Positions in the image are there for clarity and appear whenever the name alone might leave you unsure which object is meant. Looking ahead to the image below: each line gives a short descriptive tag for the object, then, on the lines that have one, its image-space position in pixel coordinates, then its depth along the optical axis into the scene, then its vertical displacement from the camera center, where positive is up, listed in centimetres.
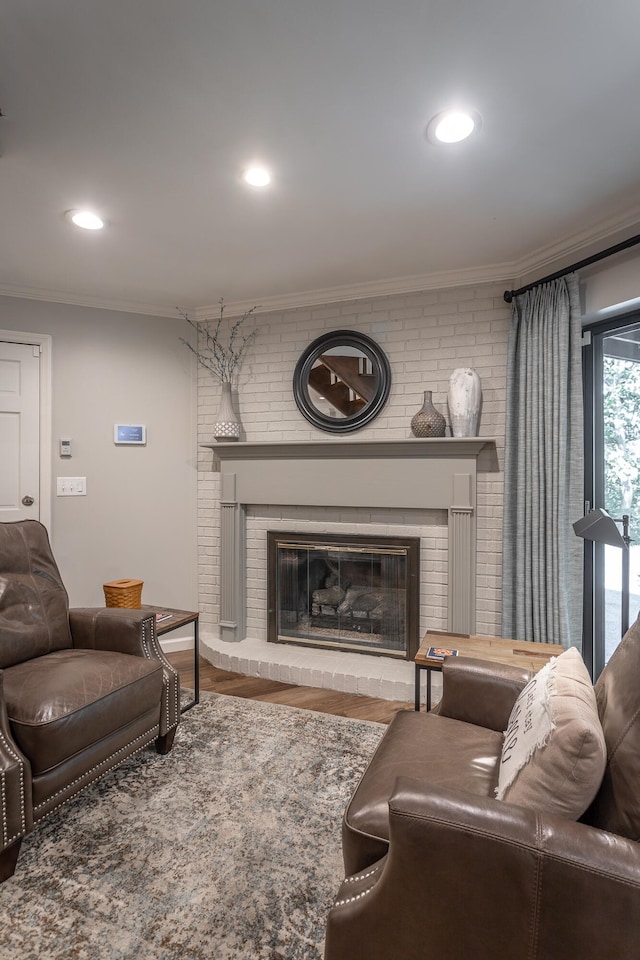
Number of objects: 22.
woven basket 308 -65
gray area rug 141 -123
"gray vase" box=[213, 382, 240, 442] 360 +45
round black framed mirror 335 +70
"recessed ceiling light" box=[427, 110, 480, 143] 176 +127
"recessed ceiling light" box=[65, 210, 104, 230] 247 +130
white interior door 337 +35
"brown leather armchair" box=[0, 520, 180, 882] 170 -77
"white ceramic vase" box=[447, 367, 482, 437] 302 +50
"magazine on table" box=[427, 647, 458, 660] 219 -72
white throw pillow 105 -57
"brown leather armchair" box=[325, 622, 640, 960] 92 -73
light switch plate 351 -1
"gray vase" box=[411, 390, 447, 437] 309 +38
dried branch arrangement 374 +103
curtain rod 237 +112
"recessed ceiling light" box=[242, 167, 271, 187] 210 +128
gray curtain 272 +10
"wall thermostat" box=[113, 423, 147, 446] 366 +37
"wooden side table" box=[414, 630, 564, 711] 218 -75
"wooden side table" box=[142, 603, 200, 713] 268 -73
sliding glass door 262 +14
